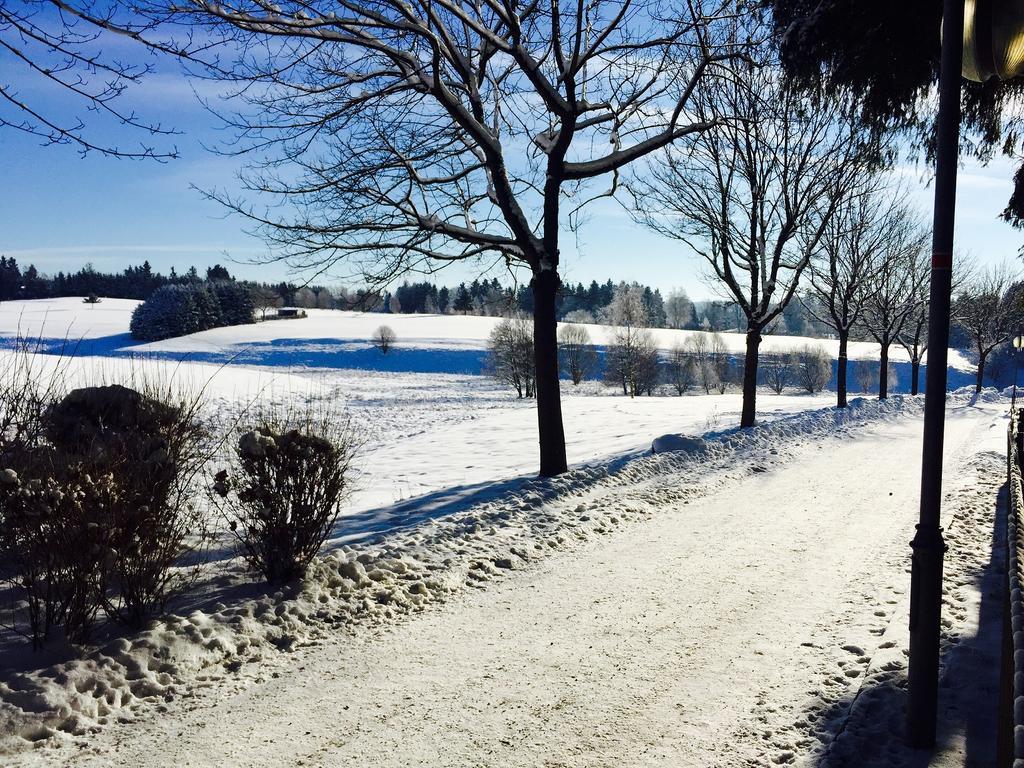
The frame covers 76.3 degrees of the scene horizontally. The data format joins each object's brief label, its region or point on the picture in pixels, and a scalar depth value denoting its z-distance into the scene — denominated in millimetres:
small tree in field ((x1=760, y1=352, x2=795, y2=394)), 68688
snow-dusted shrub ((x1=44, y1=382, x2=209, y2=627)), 4523
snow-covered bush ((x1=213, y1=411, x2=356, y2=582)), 5512
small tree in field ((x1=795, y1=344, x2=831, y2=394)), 68500
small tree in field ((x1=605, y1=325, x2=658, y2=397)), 53884
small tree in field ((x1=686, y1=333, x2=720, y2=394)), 68875
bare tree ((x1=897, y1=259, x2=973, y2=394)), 26927
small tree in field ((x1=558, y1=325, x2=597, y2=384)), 57625
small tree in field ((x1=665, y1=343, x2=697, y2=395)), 65625
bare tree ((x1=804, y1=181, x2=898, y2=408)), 22391
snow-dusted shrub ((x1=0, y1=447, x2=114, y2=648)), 4227
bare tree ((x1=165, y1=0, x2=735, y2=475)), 8539
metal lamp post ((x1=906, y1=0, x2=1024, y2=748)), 3061
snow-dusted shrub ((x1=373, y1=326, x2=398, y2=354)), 67356
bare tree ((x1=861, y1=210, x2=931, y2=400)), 24609
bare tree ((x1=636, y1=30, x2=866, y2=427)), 15414
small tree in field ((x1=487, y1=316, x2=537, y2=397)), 44438
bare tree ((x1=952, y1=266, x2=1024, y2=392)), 34656
